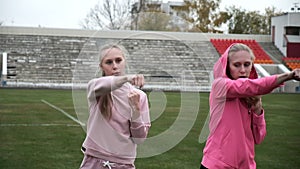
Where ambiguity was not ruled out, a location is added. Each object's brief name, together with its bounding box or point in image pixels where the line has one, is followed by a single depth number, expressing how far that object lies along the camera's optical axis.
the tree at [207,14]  48.38
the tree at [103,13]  49.53
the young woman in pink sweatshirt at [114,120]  3.17
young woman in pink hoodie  3.47
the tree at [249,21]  56.88
